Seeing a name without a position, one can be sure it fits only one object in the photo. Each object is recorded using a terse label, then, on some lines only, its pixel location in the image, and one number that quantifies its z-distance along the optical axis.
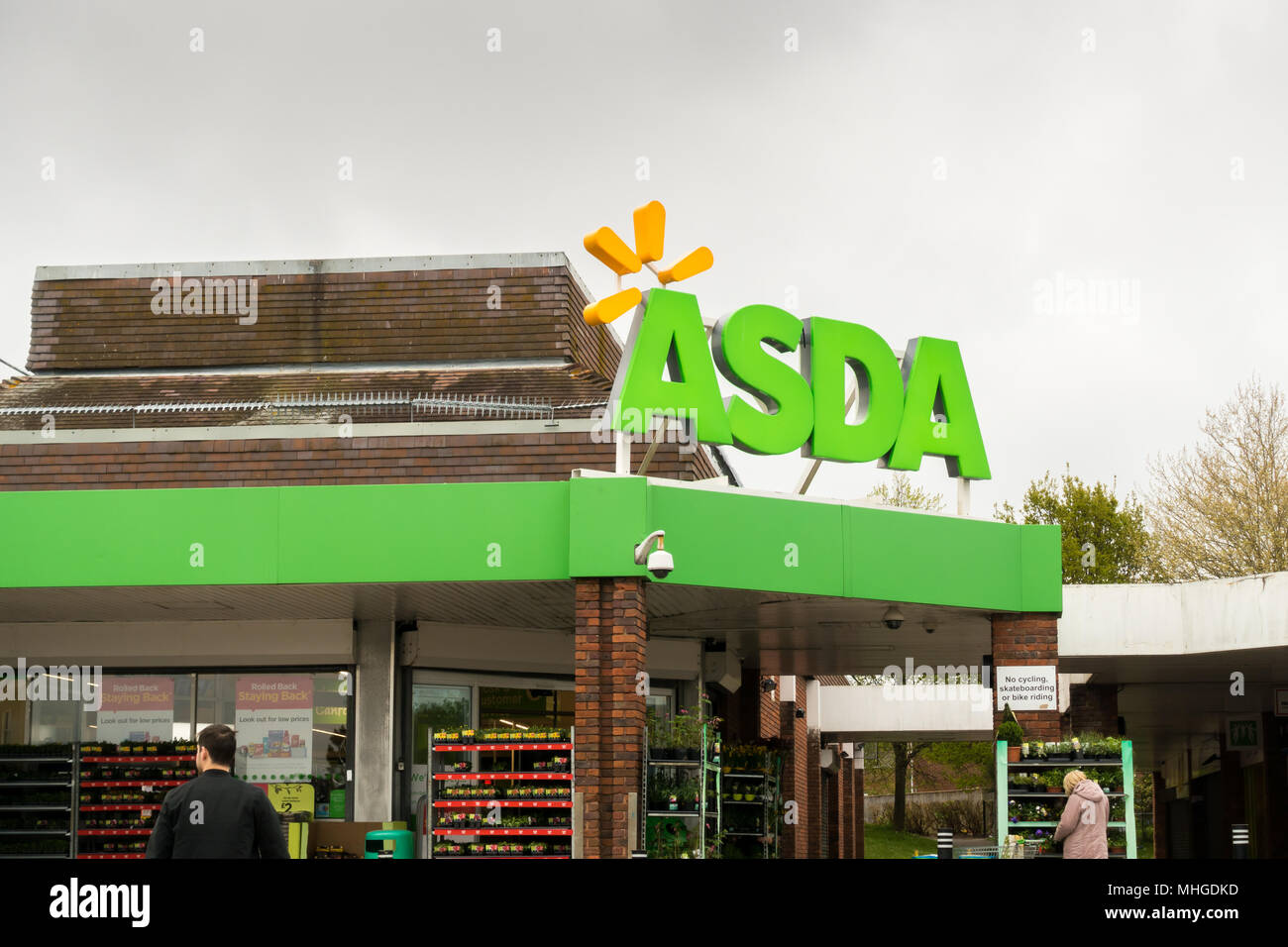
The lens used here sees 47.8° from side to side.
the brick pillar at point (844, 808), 36.38
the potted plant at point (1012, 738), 15.93
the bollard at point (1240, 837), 13.78
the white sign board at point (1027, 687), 17.05
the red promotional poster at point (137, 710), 19.12
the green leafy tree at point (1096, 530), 46.84
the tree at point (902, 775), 55.00
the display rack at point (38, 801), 17.47
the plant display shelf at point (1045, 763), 15.14
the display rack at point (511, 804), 16.27
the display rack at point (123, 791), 17.95
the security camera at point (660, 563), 13.55
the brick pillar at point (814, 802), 28.28
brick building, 15.45
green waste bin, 16.77
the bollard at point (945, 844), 13.62
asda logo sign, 15.67
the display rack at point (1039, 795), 15.05
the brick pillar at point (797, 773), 25.03
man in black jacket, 6.61
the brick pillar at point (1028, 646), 17.08
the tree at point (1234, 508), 39.88
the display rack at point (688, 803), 15.49
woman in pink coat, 13.21
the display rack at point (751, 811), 19.64
